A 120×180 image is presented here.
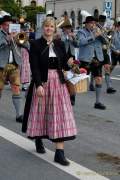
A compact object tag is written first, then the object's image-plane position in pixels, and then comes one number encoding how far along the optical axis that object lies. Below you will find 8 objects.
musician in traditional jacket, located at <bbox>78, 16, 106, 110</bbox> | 11.74
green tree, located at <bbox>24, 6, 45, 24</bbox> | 87.66
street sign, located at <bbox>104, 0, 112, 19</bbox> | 28.42
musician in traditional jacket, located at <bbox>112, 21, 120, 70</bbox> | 15.59
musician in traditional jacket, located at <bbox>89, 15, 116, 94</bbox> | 12.95
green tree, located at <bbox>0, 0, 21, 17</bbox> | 85.50
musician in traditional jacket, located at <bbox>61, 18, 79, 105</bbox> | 14.31
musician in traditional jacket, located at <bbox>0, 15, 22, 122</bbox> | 10.04
